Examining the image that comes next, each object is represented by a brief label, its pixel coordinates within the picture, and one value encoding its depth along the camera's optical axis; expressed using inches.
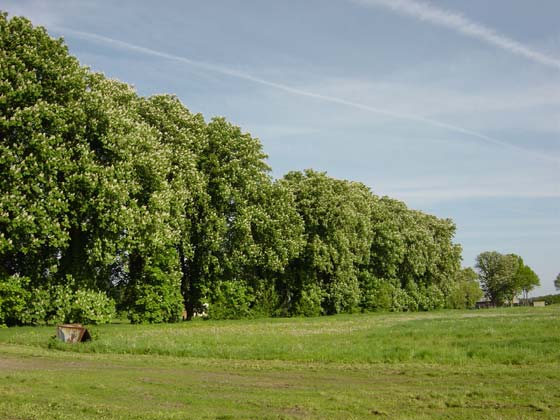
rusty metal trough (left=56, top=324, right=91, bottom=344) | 1051.3
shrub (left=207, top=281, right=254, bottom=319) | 2153.1
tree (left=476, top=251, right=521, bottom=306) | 6560.0
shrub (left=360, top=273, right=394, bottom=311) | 3031.5
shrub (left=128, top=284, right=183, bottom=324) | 1845.5
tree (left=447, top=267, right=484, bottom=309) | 3956.7
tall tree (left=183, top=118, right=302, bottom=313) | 2091.5
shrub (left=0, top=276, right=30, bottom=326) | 1494.8
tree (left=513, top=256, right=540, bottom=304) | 6540.4
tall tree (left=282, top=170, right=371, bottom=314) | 2586.1
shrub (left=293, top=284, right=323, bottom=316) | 2554.1
